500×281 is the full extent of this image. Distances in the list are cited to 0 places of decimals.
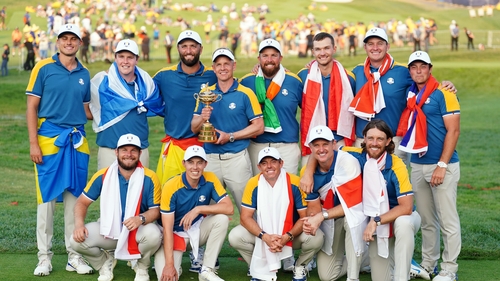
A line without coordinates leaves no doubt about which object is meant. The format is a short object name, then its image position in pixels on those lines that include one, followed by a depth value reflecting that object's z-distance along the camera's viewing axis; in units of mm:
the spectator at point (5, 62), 63694
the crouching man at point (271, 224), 14774
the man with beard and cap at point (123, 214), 14731
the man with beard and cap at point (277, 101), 16271
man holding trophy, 15966
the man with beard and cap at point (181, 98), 16300
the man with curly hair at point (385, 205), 14171
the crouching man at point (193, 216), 14702
